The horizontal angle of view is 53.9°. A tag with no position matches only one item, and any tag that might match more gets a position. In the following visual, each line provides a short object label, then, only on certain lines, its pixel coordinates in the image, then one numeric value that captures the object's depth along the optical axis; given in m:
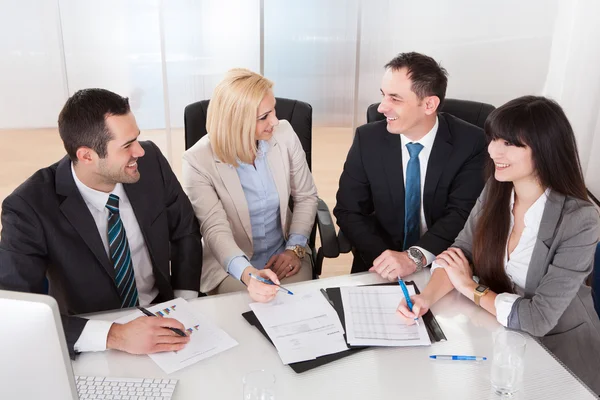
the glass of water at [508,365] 1.41
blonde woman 2.31
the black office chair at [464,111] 2.69
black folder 1.49
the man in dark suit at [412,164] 2.45
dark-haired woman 1.67
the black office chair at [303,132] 2.37
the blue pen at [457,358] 1.51
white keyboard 1.37
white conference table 1.40
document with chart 1.50
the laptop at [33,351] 0.84
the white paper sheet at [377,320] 1.59
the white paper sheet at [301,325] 1.54
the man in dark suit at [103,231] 1.63
